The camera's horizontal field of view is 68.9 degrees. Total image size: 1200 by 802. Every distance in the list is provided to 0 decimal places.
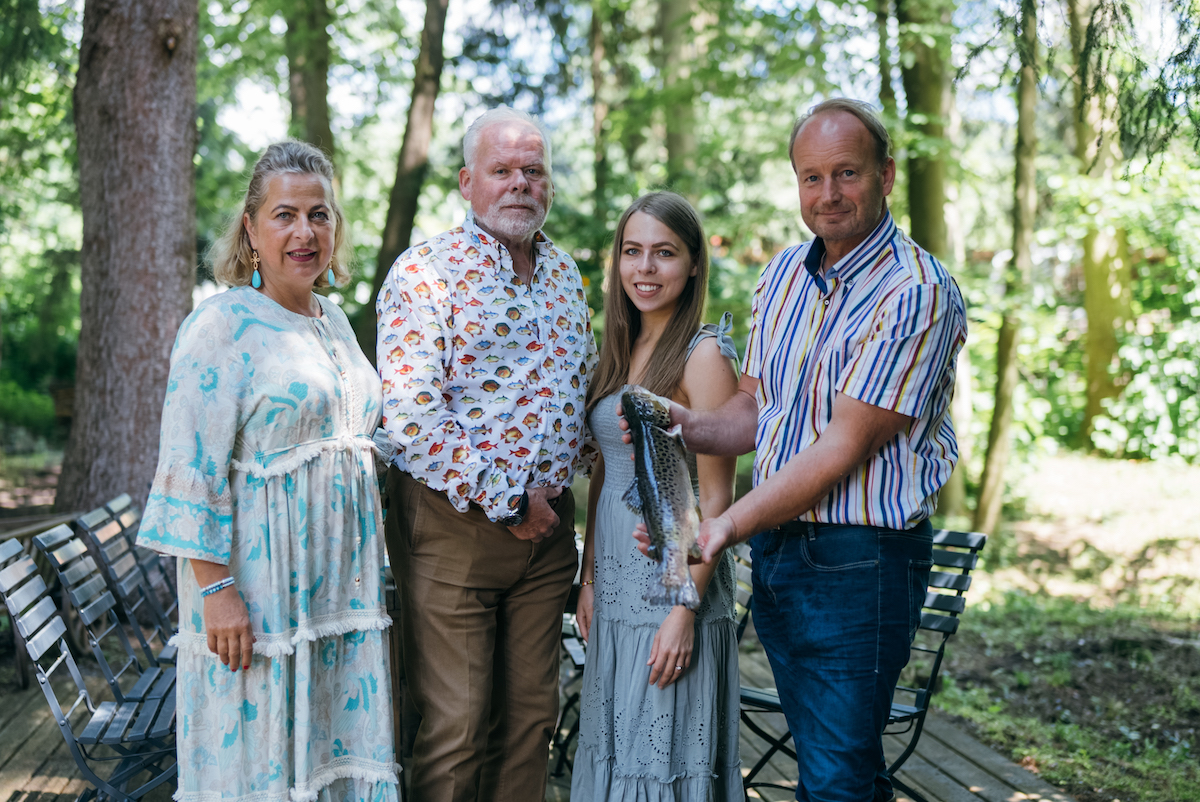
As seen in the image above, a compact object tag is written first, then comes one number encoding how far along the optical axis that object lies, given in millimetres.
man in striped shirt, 2020
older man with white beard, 2514
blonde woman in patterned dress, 2277
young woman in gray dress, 2484
